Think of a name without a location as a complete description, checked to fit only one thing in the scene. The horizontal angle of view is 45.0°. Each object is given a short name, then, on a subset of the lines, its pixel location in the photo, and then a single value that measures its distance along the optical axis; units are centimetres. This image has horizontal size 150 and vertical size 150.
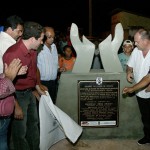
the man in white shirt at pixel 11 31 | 260
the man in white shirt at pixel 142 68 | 281
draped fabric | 269
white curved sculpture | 303
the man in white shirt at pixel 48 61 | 342
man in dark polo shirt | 234
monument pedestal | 308
